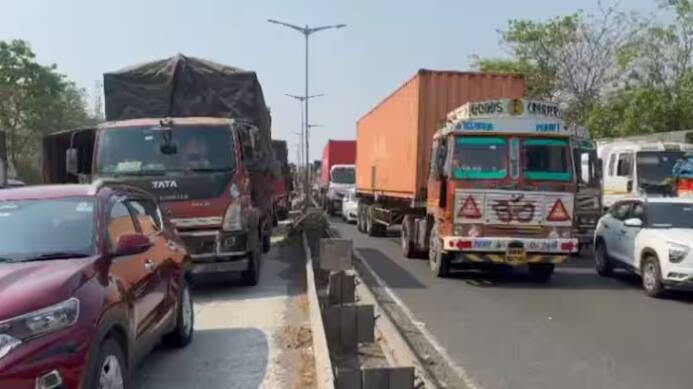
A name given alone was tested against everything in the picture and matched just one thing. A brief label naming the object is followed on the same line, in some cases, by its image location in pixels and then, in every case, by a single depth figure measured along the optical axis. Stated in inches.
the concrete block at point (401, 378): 222.8
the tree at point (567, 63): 1518.2
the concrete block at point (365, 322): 318.0
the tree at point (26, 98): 1945.1
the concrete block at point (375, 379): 222.1
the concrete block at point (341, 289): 369.7
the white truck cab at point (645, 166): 770.8
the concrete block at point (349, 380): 222.2
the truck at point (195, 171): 441.7
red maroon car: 176.7
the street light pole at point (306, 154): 1751.5
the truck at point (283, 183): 989.8
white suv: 446.9
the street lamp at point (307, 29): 1434.2
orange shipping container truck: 627.2
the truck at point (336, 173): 1400.1
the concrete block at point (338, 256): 385.7
